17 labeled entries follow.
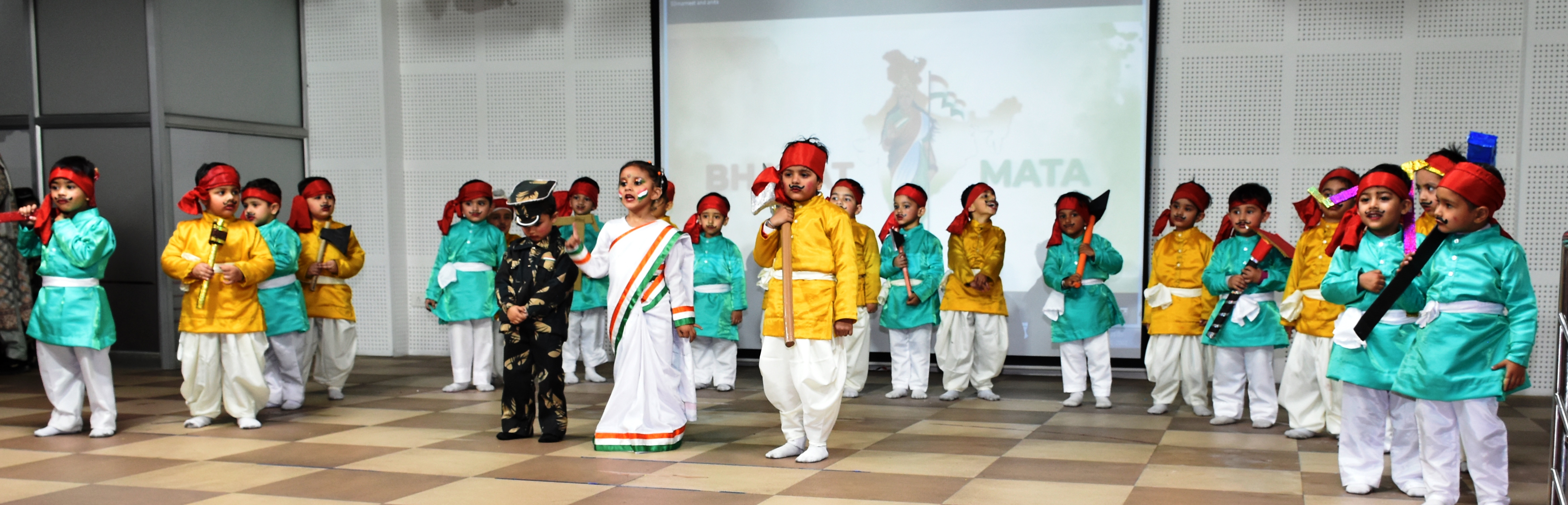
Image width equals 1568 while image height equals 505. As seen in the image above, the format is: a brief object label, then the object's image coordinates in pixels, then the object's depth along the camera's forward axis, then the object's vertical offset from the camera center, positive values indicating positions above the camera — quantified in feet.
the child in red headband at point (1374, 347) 13.17 -1.73
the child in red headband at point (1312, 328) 17.16 -1.94
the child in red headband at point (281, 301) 20.20 -1.77
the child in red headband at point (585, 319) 24.73 -2.57
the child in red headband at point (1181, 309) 20.26 -1.94
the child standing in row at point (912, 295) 22.89 -1.89
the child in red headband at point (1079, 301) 21.49 -1.91
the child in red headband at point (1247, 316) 18.85 -1.92
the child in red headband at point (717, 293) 24.07 -1.94
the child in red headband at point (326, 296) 22.17 -1.85
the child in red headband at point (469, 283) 23.11 -1.65
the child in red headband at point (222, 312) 18.06 -1.76
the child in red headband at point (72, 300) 17.31 -1.49
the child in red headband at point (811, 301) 15.10 -1.34
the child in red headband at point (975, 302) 22.68 -2.04
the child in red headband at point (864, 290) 22.35 -1.75
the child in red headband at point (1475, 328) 11.77 -1.34
